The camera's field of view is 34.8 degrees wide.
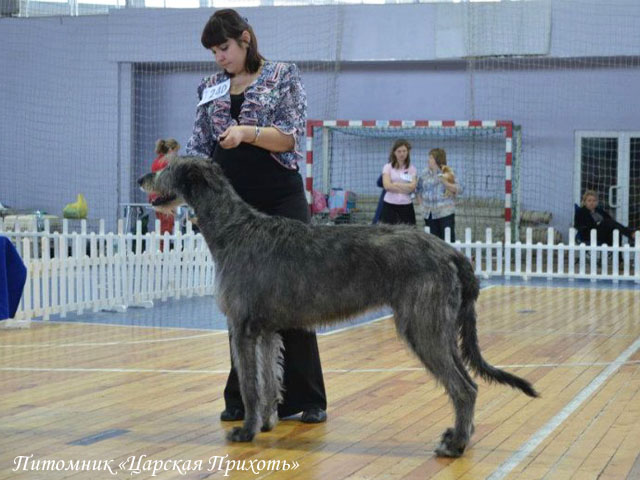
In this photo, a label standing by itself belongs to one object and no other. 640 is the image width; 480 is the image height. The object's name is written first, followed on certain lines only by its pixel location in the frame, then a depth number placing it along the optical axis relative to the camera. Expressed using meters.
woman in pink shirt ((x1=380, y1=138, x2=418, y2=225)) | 12.47
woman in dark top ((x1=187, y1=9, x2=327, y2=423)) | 4.85
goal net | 17.11
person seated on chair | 15.70
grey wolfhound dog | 4.38
